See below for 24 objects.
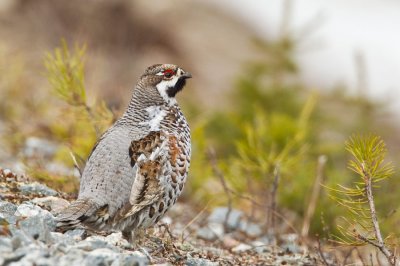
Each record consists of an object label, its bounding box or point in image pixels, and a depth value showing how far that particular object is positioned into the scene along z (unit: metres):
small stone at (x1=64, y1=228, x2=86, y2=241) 9.79
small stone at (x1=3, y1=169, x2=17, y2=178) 12.32
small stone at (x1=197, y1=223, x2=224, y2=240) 14.39
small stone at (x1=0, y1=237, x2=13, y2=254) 8.16
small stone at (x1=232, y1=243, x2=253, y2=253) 13.19
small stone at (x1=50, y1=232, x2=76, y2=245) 8.95
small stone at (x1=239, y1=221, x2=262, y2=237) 15.37
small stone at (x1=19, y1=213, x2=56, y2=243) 8.78
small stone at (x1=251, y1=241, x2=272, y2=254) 13.19
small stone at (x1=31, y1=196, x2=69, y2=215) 11.24
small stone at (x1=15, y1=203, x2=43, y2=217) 9.98
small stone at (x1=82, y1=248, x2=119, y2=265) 8.25
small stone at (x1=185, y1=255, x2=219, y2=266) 10.48
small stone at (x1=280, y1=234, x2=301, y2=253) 13.37
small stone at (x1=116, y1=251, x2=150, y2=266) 8.32
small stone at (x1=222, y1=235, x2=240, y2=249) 13.89
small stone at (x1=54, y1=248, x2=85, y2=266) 8.17
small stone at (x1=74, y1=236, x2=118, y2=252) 8.74
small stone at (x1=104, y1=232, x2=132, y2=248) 9.88
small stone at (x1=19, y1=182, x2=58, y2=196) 12.02
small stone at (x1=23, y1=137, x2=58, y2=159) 18.93
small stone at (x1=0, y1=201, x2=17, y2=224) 9.63
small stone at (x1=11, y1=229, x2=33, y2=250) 8.27
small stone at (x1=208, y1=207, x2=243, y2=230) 15.62
